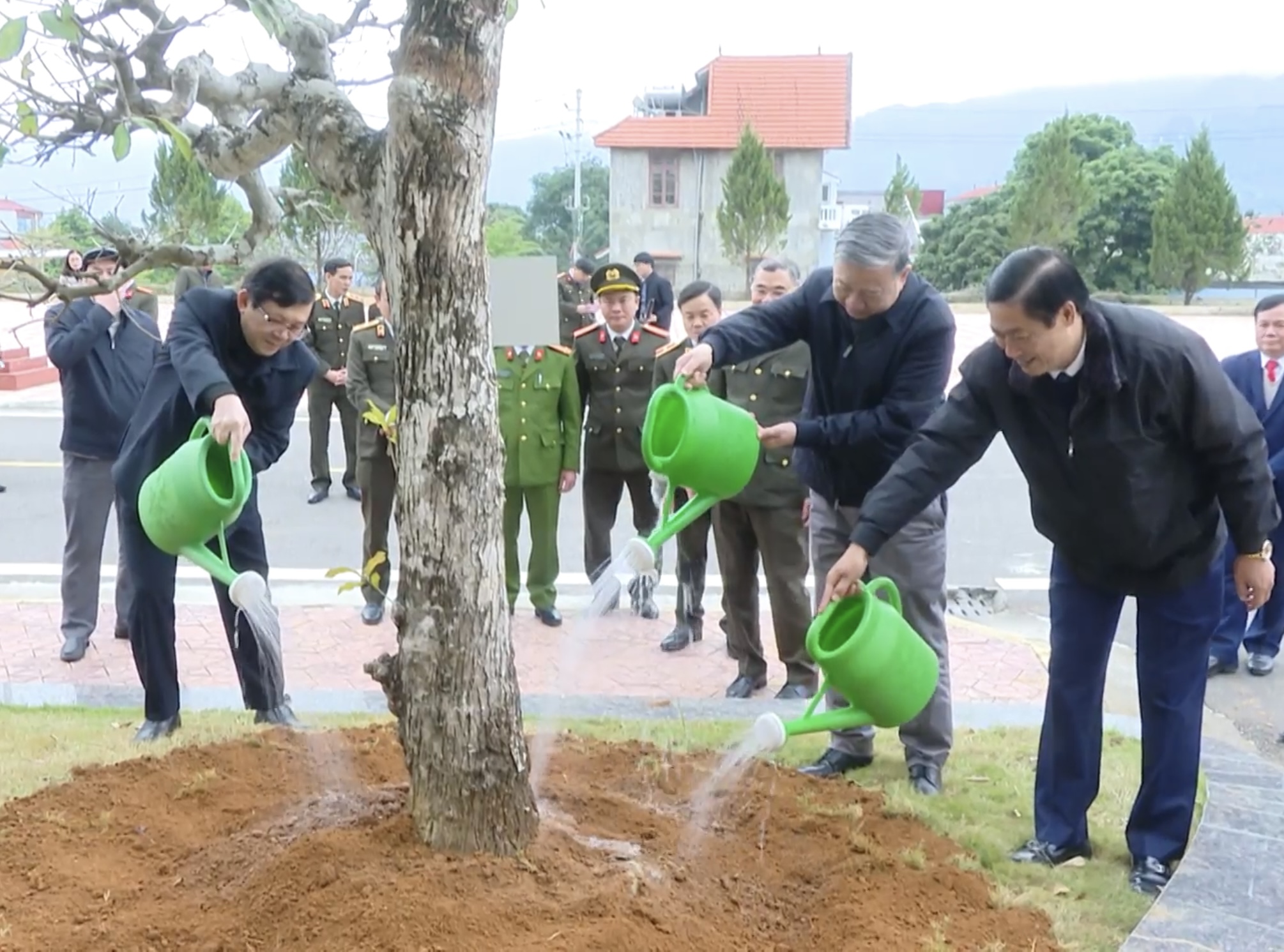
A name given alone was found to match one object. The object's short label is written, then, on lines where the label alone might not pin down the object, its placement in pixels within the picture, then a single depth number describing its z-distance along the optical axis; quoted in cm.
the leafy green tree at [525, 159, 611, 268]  5722
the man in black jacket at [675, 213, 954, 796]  356
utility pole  3674
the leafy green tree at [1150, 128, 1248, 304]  3769
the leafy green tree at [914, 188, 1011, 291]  4253
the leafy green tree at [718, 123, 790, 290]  3734
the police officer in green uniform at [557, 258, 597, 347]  1001
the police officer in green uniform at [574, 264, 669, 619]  602
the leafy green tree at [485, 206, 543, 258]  4037
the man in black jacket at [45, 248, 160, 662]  538
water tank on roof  4447
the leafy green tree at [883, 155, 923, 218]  4369
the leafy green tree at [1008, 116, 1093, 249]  3812
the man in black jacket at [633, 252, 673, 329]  955
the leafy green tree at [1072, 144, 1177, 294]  4100
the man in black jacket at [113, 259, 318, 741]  367
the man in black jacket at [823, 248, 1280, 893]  288
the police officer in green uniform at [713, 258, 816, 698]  475
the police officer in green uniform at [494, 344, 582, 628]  587
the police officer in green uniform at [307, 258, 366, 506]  910
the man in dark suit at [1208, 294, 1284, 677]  548
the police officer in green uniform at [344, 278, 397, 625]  619
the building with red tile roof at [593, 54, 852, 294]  4100
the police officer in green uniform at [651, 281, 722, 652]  570
